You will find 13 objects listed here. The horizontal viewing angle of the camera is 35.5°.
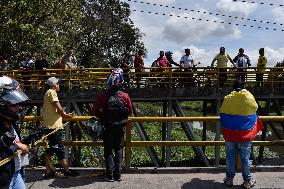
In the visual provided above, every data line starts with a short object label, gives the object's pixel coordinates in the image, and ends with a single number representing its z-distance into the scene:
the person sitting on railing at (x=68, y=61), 18.35
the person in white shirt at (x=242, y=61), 17.69
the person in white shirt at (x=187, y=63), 17.73
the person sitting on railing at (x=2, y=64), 16.42
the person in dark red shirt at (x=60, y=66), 18.04
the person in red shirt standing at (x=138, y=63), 18.53
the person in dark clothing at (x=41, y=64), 17.97
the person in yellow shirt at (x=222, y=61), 17.58
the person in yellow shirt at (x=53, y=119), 7.21
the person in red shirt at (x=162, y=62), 17.95
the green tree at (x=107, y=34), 51.97
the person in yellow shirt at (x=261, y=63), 18.31
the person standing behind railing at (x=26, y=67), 18.44
